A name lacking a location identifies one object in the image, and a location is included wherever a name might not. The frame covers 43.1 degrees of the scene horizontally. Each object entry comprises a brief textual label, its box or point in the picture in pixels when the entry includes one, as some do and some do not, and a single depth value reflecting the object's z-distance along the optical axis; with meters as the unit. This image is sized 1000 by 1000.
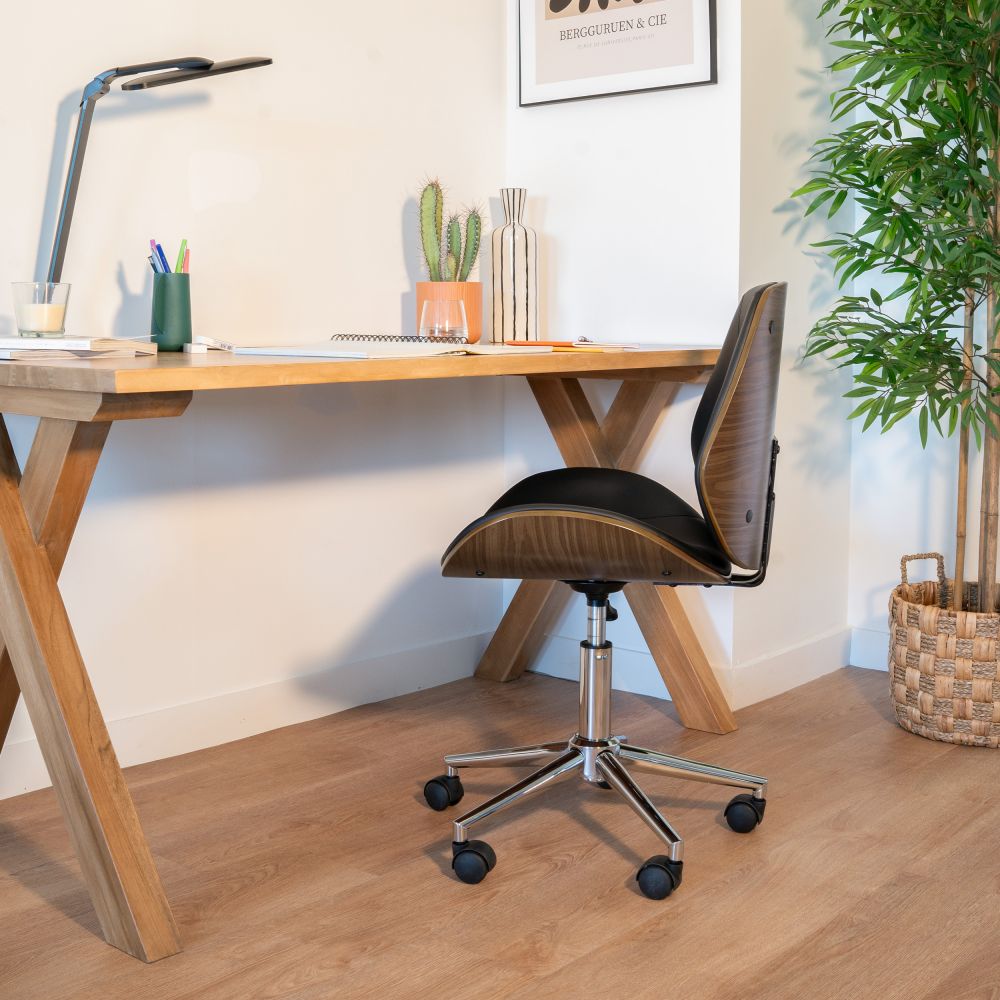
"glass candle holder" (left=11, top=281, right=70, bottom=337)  1.98
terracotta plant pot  2.69
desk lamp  2.10
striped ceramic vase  2.82
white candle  1.98
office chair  1.88
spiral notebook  1.88
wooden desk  1.60
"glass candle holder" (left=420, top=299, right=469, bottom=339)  2.59
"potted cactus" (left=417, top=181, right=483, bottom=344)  2.69
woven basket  2.54
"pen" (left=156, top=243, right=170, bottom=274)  2.18
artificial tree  2.36
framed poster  2.69
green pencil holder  2.14
